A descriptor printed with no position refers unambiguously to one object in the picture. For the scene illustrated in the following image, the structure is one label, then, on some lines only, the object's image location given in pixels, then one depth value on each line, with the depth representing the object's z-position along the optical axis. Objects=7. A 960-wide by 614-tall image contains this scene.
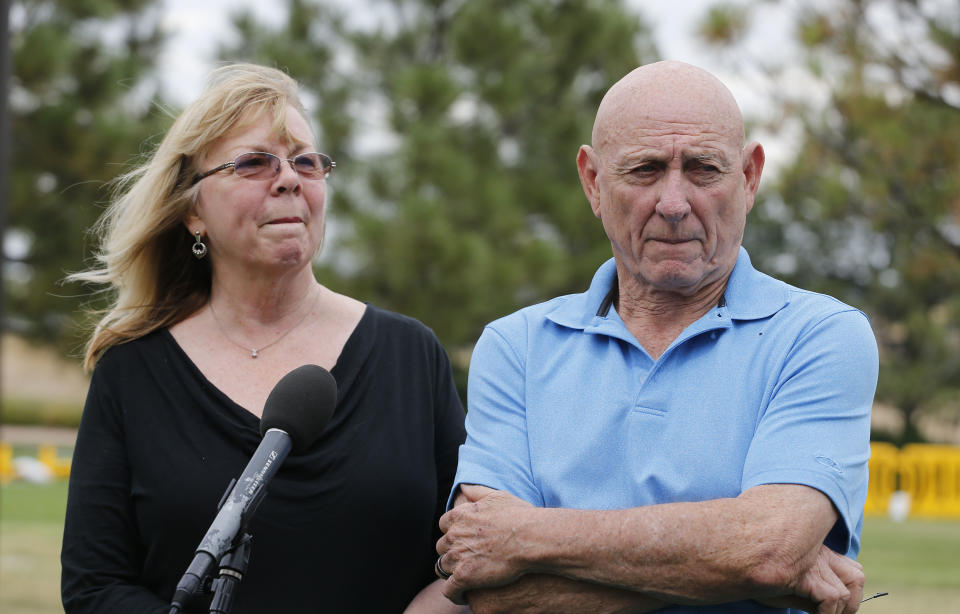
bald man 2.40
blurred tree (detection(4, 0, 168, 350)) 21.83
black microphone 2.20
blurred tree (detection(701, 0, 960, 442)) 14.02
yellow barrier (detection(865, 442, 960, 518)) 21.95
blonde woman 3.13
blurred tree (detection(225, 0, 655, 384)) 21.72
